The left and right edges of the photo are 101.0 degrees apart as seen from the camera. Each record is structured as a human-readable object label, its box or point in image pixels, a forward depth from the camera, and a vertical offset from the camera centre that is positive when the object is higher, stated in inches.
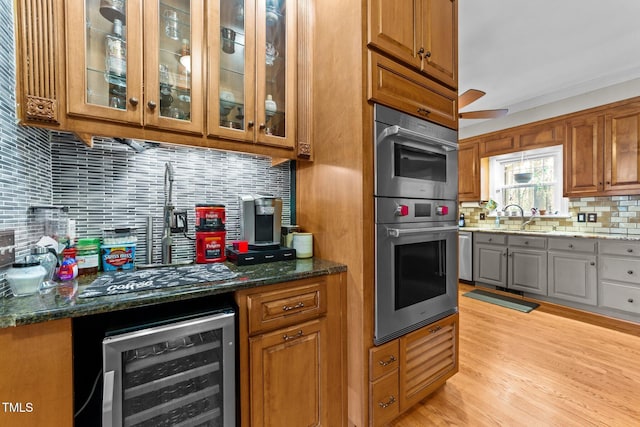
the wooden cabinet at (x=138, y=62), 43.0 +27.1
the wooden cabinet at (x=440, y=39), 61.3 +41.8
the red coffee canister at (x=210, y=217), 57.6 -1.1
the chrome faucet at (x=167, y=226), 56.3 -2.9
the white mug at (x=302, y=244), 62.7 -7.9
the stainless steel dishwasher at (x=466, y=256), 161.0 -28.7
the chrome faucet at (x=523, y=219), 152.0 -5.7
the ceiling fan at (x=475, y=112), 101.0 +40.8
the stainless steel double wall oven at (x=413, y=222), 53.2 -2.7
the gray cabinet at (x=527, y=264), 131.2 -28.3
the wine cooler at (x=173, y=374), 34.3 -23.6
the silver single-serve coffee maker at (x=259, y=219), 61.2 -1.8
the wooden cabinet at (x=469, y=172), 167.6 +24.5
